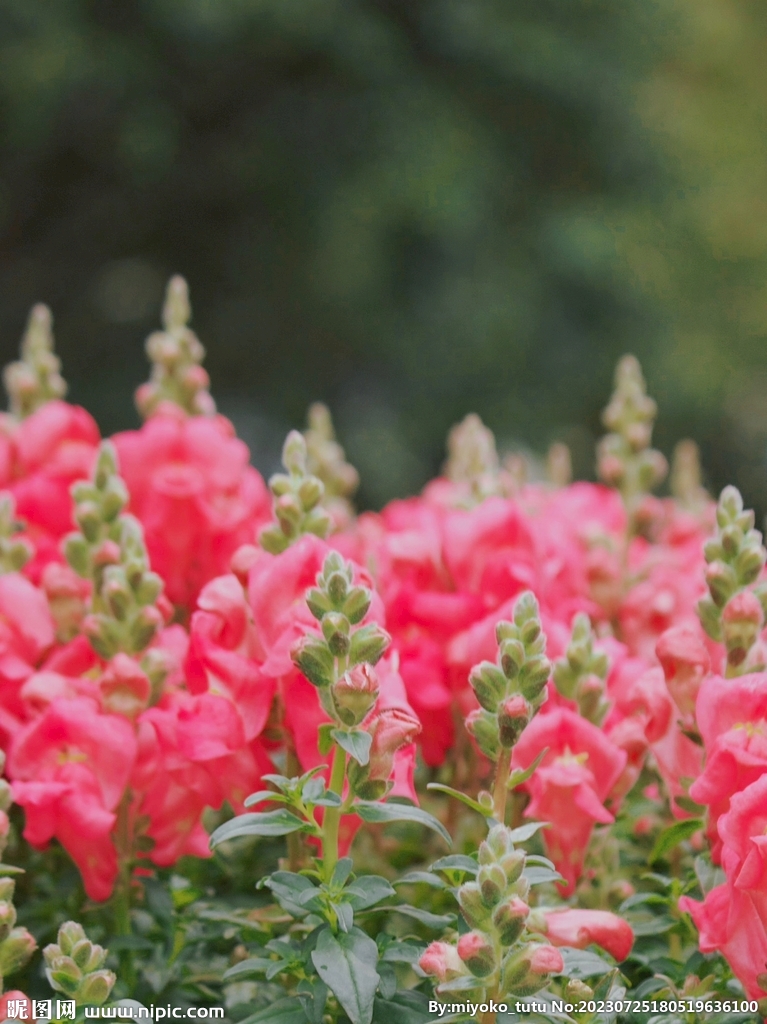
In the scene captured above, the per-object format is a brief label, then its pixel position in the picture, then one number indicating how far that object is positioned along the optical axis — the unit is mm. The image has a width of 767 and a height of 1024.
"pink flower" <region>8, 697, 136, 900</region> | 1137
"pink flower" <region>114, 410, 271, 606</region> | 1233
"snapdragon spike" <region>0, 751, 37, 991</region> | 1094
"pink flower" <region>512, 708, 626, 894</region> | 1141
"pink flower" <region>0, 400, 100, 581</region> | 1242
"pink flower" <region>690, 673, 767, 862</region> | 1107
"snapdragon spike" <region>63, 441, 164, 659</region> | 1158
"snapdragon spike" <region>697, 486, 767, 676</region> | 1133
